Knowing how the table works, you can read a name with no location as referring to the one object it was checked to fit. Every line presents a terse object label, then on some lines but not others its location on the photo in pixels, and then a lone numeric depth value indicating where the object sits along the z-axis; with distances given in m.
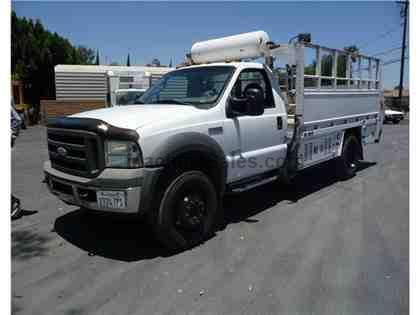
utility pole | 32.31
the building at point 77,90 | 19.84
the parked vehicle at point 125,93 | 9.46
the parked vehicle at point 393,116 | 23.94
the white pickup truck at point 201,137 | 3.59
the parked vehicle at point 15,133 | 5.06
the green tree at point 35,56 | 21.25
